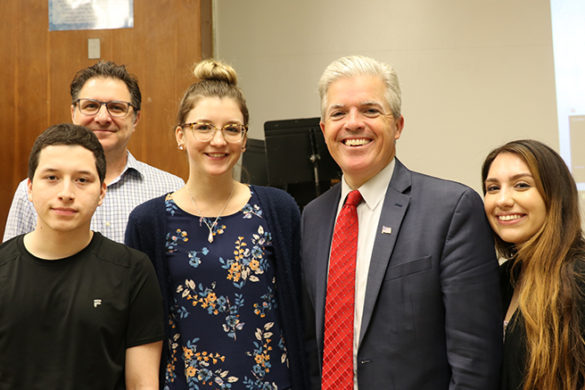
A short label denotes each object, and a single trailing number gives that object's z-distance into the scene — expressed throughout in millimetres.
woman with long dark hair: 1477
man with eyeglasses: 2043
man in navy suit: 1475
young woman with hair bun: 1701
